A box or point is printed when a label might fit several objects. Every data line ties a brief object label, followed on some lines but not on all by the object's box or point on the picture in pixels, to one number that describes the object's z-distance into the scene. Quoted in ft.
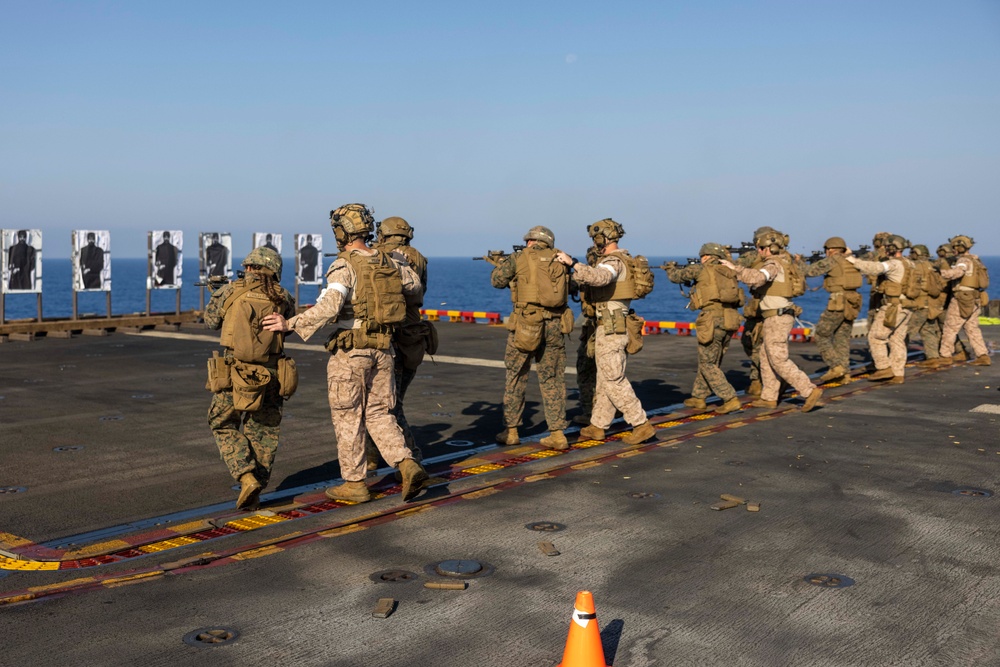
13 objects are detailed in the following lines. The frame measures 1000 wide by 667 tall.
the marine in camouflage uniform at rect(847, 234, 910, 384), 53.52
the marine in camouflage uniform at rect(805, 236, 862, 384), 51.67
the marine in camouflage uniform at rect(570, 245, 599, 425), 36.86
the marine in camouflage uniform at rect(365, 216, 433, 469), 30.89
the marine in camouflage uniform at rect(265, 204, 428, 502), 26.20
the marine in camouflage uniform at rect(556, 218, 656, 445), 34.76
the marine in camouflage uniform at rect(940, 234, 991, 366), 61.31
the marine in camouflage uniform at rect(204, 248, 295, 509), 25.53
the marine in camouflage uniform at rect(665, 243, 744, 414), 42.04
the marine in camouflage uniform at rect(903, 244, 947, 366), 56.80
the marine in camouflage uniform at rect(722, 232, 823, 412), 42.86
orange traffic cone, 15.19
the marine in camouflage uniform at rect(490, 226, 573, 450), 33.76
